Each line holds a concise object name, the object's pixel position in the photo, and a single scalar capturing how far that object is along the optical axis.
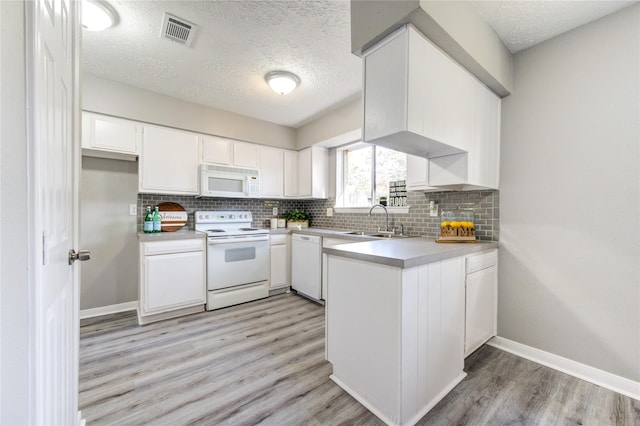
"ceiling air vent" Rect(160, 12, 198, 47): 1.83
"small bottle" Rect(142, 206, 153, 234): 2.93
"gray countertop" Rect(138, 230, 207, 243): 2.63
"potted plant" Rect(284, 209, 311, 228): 4.06
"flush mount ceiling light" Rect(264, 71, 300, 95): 2.49
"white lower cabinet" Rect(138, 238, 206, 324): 2.63
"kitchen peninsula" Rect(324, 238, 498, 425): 1.36
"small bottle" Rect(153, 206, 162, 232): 2.98
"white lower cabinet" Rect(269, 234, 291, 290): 3.49
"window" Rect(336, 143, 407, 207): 3.21
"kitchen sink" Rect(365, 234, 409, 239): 2.82
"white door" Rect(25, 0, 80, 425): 0.55
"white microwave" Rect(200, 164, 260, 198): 3.18
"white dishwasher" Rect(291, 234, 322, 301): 3.17
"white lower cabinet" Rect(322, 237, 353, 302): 2.94
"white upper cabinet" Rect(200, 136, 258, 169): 3.27
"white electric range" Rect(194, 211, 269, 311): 3.00
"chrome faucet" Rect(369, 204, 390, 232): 3.01
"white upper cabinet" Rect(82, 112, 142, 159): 2.56
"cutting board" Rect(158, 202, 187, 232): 3.21
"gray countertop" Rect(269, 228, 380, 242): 2.78
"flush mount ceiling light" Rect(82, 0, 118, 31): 1.66
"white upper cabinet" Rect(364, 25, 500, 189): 1.52
